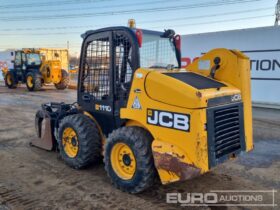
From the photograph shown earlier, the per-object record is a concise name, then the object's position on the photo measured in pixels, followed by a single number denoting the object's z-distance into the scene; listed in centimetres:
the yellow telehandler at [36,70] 1720
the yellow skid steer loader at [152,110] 332
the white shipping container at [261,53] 1118
